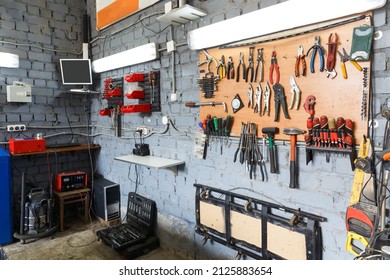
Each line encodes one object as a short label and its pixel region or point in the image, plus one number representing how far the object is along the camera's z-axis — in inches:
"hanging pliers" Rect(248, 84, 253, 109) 72.5
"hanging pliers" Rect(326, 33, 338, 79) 57.6
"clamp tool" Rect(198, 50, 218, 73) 80.7
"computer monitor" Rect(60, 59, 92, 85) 127.3
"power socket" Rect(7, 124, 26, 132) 120.9
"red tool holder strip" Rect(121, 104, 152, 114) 103.7
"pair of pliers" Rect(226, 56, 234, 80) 76.4
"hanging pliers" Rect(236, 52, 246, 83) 73.6
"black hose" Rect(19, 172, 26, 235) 108.1
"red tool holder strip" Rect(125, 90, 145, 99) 105.2
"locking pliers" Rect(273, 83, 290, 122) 66.1
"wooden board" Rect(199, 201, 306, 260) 65.6
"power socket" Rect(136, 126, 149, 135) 109.9
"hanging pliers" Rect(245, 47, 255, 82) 71.8
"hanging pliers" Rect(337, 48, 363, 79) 56.1
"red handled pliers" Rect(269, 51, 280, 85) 67.1
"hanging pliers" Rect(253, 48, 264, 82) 70.1
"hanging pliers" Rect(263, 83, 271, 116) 69.2
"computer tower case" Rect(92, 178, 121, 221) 121.5
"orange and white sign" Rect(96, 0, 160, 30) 108.0
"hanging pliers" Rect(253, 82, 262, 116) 70.6
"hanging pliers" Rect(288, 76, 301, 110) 63.9
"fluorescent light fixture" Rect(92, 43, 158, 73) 99.7
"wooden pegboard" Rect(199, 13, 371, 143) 55.8
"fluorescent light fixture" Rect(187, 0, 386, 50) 54.1
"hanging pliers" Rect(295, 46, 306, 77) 62.5
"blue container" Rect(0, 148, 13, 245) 105.5
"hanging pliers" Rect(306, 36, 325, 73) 59.4
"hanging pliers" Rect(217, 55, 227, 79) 78.5
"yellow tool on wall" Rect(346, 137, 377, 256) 52.0
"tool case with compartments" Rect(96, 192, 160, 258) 96.8
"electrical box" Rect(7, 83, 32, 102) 116.5
